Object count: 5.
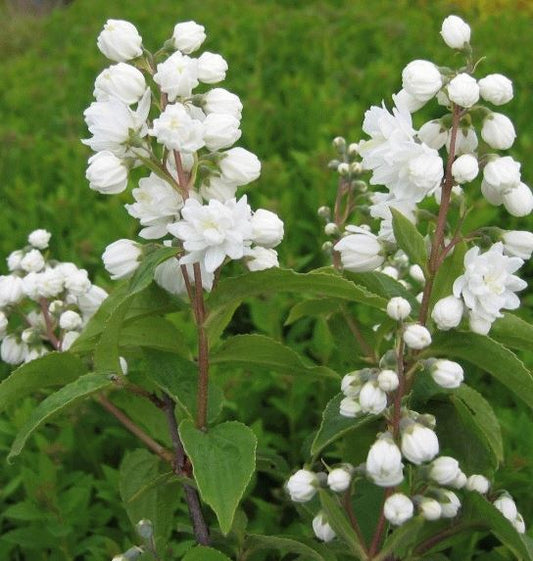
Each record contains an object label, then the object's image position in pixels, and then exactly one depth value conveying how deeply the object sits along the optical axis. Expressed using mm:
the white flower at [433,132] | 293
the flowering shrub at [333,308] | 281
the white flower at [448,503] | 296
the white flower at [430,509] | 287
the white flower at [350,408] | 288
